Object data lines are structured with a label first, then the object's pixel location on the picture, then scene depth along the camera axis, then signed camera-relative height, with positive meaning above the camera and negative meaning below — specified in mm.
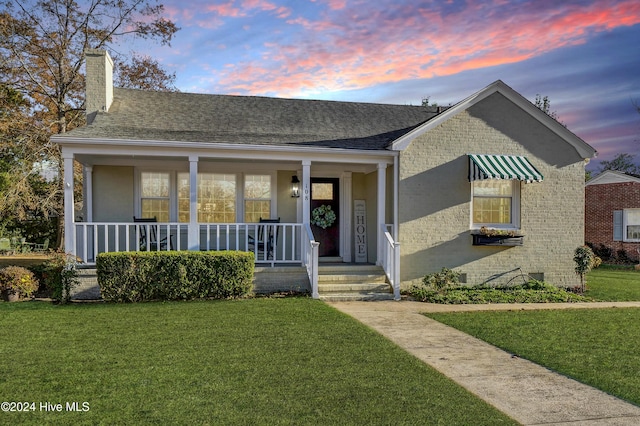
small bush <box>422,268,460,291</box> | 10625 -1597
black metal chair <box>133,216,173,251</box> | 10699 -630
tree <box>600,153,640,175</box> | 46906 +4861
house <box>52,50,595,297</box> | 10656 +714
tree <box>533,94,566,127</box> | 33844 +8059
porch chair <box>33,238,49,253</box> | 26297 -2075
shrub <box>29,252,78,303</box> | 9023 -1261
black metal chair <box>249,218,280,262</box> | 11508 -766
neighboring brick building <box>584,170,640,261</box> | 21234 -167
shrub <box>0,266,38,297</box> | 9211 -1423
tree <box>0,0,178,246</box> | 20438 +7445
